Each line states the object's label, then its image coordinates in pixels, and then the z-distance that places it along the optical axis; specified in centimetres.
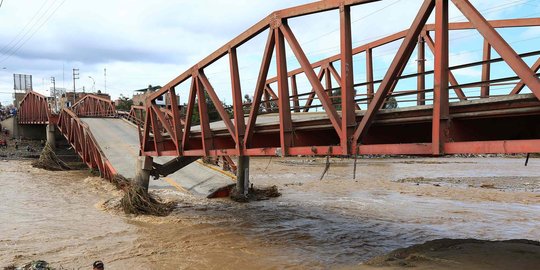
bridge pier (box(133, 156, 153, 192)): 1633
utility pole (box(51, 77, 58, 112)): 4631
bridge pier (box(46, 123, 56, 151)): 3522
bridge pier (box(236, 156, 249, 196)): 1845
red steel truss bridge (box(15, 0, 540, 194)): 551
